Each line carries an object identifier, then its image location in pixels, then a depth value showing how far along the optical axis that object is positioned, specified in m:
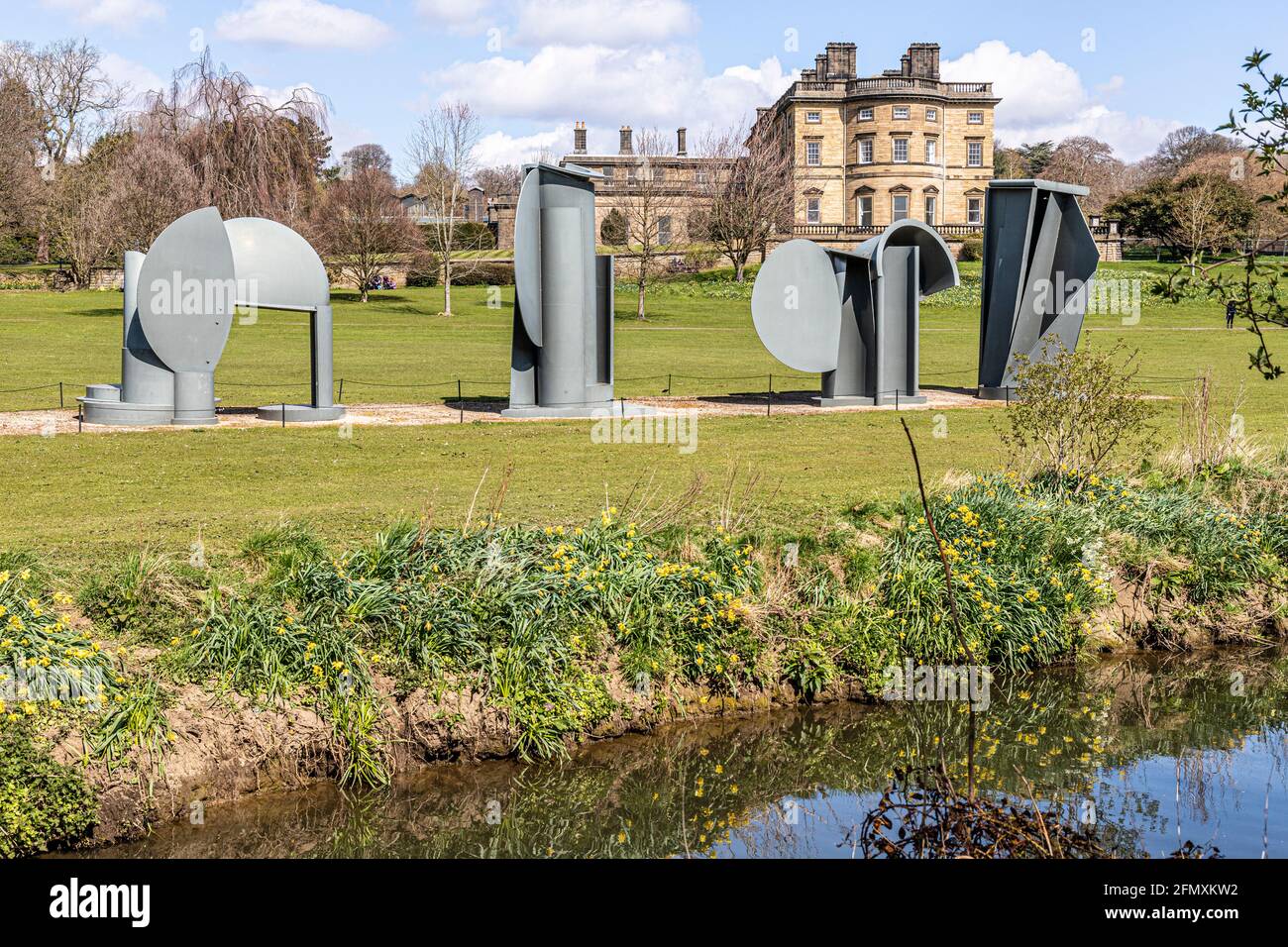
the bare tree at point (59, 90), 65.56
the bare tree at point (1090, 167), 90.31
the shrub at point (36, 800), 7.38
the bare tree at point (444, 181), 50.04
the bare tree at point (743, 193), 57.50
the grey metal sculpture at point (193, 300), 18.41
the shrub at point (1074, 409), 13.69
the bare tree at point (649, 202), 50.25
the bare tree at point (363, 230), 51.22
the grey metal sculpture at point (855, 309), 22.25
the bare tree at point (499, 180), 89.56
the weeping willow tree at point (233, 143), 44.66
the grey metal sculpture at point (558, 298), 20.56
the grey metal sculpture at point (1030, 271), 24.91
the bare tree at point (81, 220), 50.72
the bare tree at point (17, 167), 55.16
